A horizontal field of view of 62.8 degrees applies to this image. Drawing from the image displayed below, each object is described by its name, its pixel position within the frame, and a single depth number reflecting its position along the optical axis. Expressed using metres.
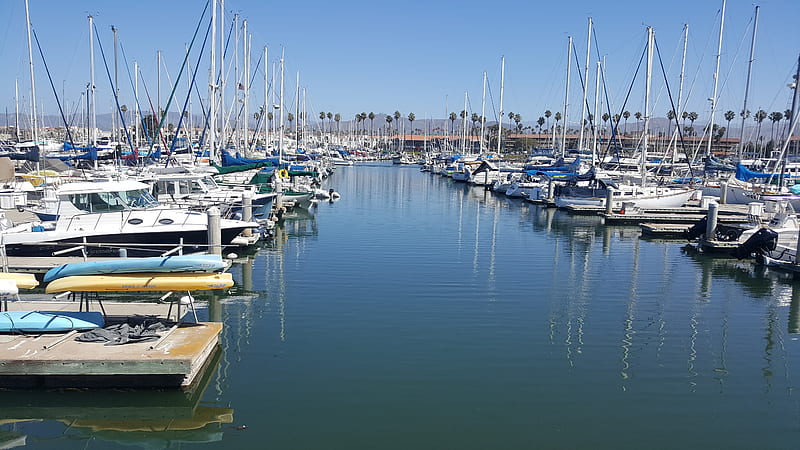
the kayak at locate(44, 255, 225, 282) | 12.54
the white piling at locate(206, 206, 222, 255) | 20.44
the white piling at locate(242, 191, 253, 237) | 26.14
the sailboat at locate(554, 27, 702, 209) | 42.78
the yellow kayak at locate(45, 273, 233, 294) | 12.34
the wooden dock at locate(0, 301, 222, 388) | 10.98
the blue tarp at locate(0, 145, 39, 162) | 38.76
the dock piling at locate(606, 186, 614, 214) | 39.94
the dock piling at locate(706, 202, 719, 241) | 28.03
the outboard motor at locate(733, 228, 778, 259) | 25.34
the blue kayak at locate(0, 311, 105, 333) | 12.12
